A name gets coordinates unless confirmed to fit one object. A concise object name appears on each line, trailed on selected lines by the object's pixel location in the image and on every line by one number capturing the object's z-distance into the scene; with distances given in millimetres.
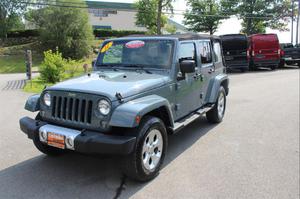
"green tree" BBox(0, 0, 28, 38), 45209
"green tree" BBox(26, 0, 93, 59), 34344
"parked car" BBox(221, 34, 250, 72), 18547
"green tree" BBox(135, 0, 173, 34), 41938
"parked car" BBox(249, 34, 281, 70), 19391
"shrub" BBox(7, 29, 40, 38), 42031
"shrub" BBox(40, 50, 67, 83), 13953
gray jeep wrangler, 3930
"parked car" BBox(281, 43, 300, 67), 21400
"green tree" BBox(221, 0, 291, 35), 46594
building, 58094
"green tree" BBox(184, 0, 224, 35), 44406
